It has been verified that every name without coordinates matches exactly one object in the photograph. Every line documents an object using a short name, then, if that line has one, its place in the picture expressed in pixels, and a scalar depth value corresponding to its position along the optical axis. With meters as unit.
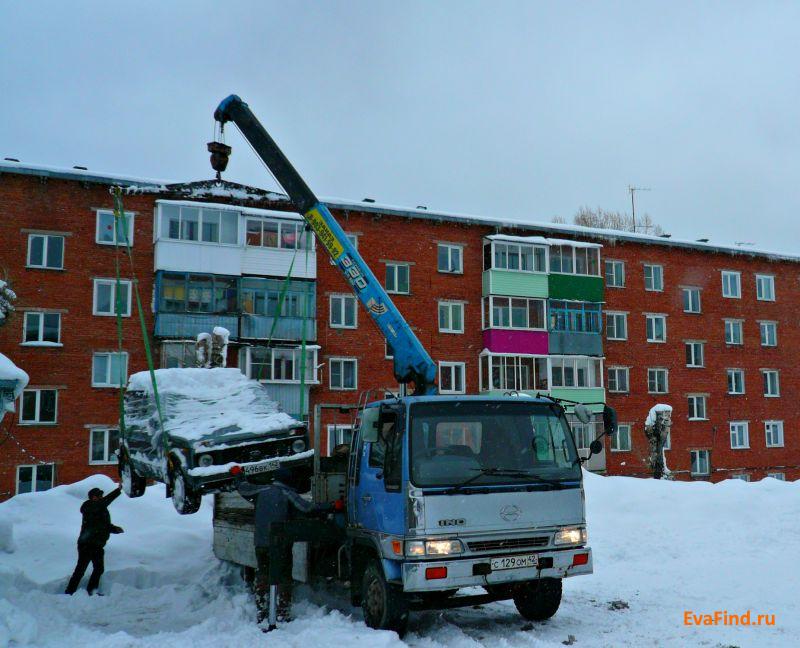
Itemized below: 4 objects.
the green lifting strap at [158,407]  10.74
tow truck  7.55
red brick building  27.52
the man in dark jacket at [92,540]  10.88
